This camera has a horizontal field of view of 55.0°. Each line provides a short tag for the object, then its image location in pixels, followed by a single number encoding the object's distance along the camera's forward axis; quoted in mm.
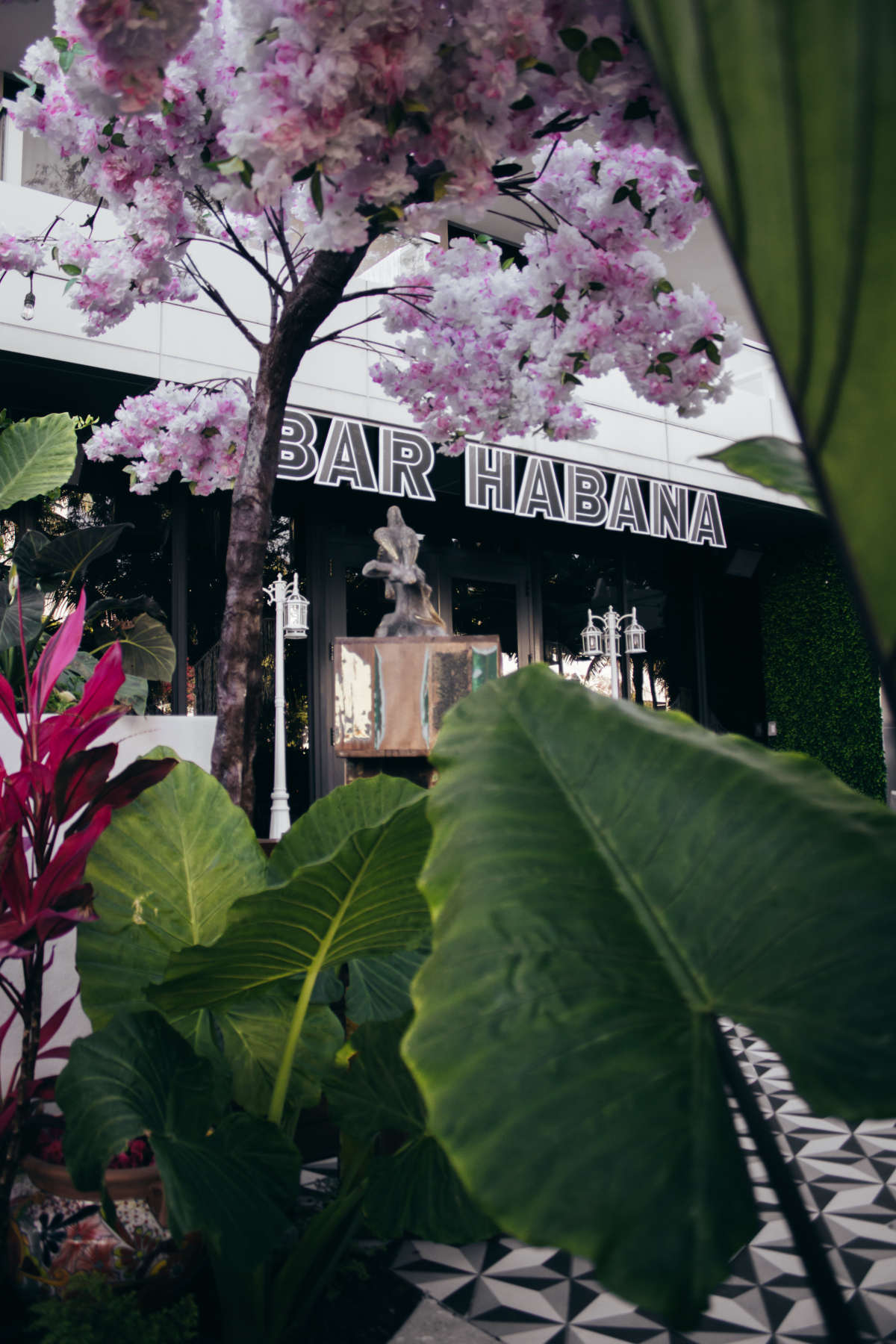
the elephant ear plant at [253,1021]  772
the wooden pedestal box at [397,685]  4160
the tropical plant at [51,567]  2443
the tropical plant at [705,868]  288
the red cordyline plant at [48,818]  1021
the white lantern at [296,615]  5984
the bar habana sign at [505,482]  6035
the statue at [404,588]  4520
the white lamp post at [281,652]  5652
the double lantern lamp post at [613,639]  7973
